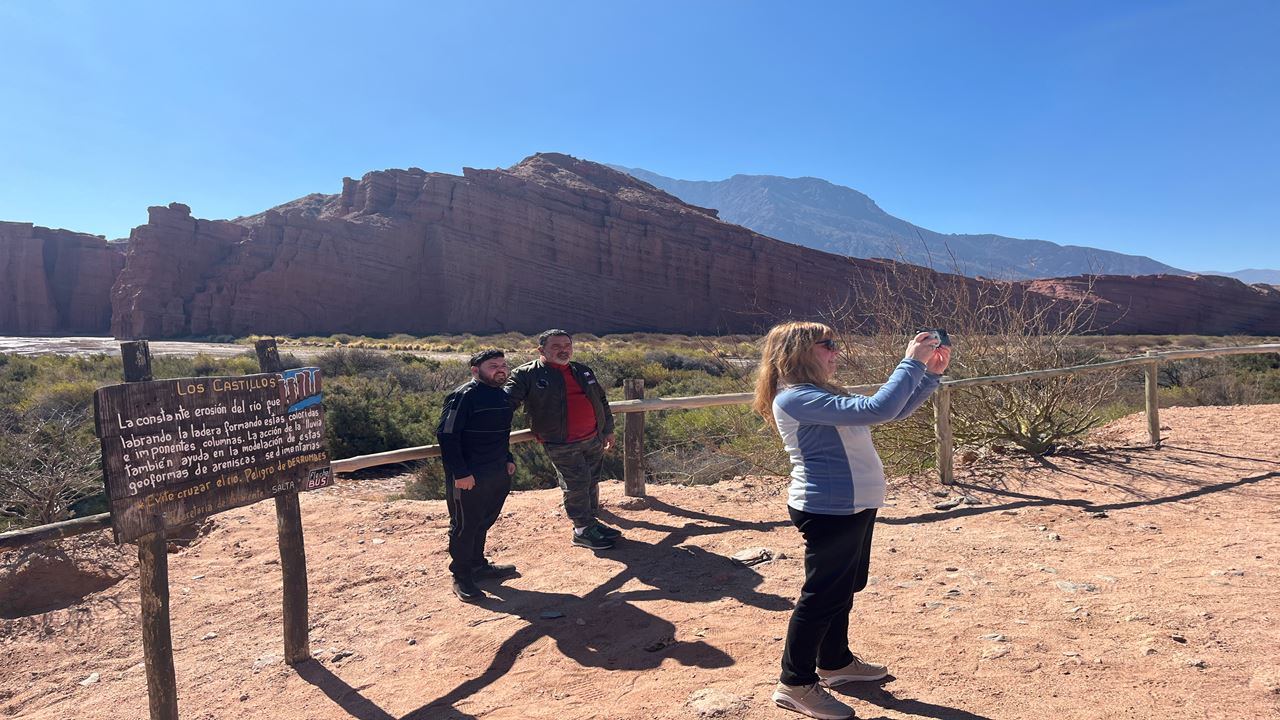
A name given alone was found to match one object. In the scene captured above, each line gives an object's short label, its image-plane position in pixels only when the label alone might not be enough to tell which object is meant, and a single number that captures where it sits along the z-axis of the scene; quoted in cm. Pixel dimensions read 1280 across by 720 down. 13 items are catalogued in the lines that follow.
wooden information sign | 283
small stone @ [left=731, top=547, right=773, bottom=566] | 473
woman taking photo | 241
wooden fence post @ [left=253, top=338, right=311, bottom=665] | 375
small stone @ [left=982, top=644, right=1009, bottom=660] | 307
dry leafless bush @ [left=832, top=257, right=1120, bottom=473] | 715
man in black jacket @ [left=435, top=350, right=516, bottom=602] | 427
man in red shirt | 486
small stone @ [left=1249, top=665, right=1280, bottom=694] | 261
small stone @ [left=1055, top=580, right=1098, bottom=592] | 377
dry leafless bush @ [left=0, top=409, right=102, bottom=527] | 616
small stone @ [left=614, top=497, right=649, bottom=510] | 623
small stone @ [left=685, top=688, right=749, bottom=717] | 279
